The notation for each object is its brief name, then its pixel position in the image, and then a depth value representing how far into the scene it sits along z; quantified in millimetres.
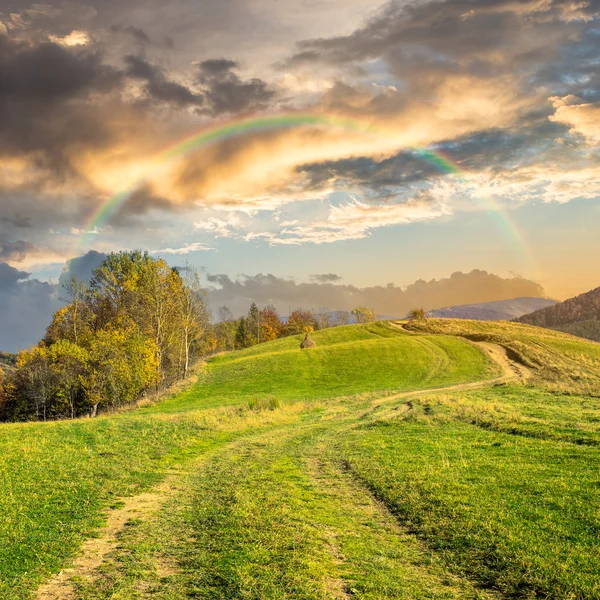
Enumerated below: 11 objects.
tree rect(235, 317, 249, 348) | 168000
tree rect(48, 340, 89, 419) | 74750
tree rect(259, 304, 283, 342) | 169375
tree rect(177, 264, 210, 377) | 83125
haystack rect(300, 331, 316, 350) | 102000
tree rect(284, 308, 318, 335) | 178750
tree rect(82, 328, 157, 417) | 71625
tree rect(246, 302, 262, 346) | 166625
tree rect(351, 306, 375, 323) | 194250
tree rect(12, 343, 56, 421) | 83000
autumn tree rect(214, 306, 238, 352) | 187125
